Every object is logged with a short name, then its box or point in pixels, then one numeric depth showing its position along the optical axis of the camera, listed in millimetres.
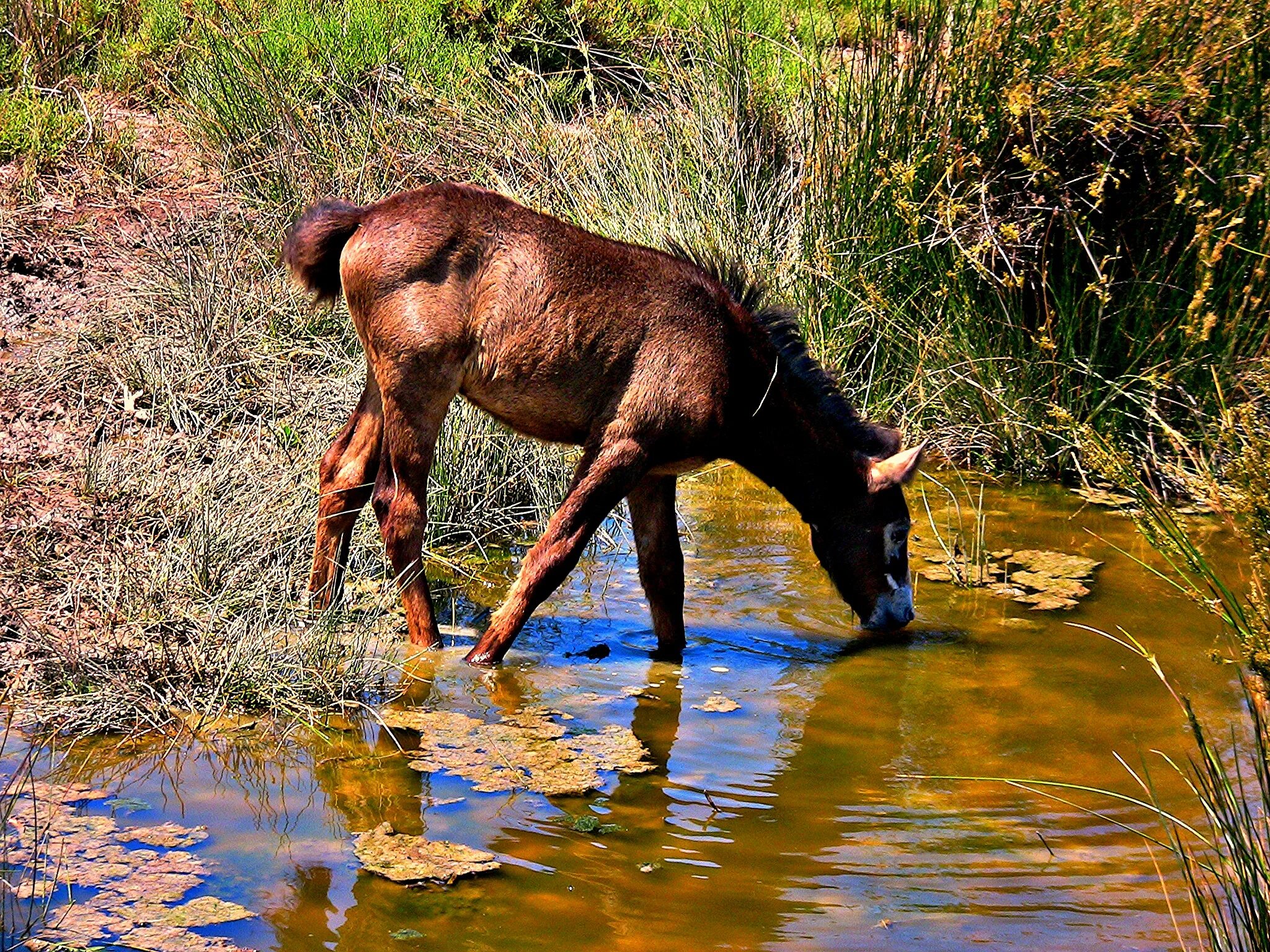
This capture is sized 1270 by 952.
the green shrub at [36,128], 20437
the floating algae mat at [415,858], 8766
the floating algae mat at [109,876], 7734
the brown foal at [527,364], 12180
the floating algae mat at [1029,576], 15086
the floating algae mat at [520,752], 10336
